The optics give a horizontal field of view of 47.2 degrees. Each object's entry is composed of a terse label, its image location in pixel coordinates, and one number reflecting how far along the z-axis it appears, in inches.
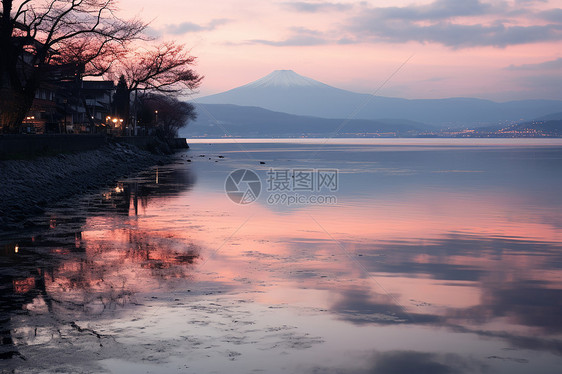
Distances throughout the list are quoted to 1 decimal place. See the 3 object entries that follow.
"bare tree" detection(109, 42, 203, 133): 2819.9
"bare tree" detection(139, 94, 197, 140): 5172.2
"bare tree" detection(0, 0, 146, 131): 1565.0
